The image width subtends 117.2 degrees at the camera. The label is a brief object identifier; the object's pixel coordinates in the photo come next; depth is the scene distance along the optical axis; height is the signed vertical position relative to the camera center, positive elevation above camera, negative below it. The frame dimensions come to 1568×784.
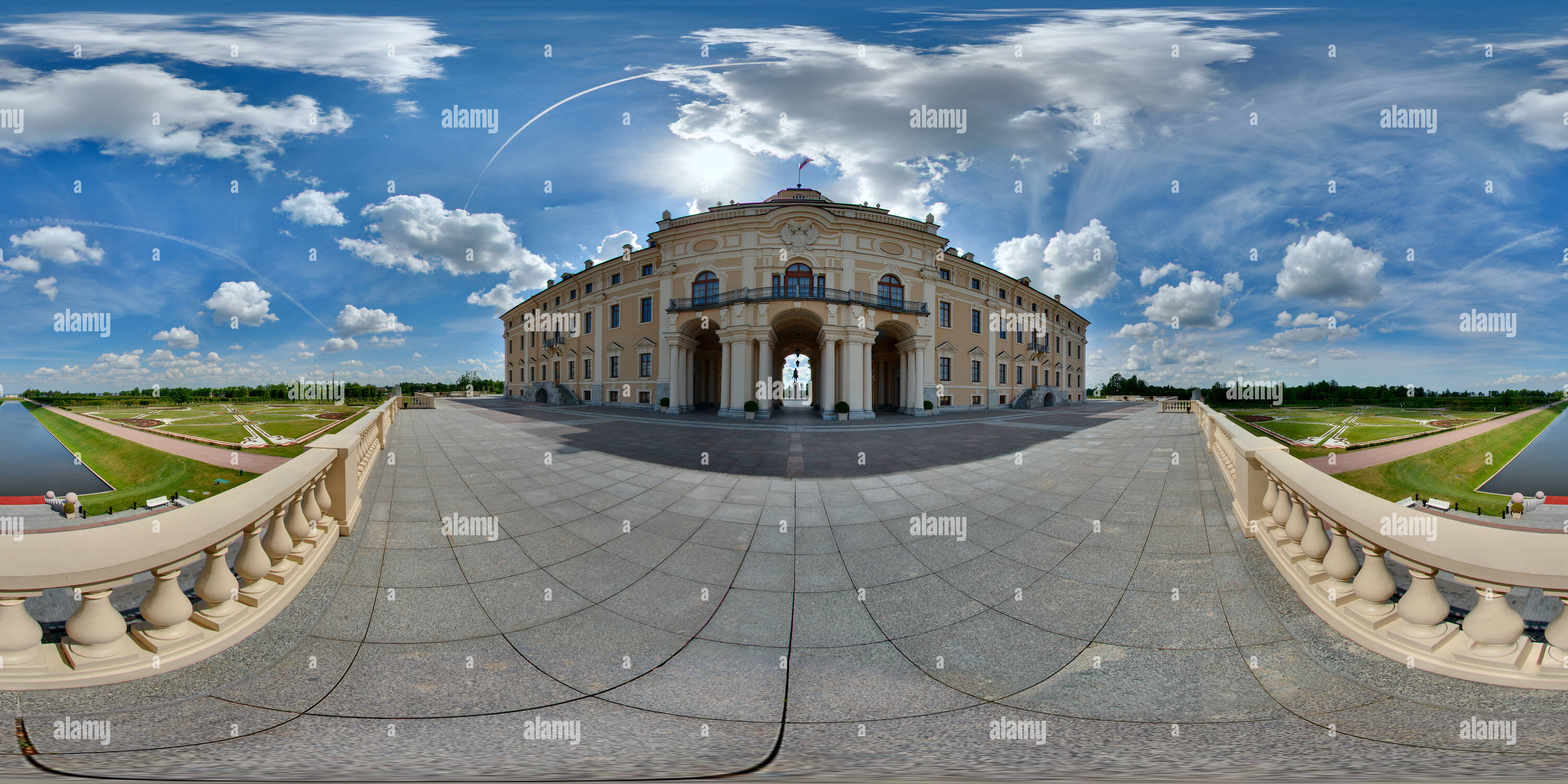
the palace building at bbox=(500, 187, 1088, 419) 26.78 +5.06
